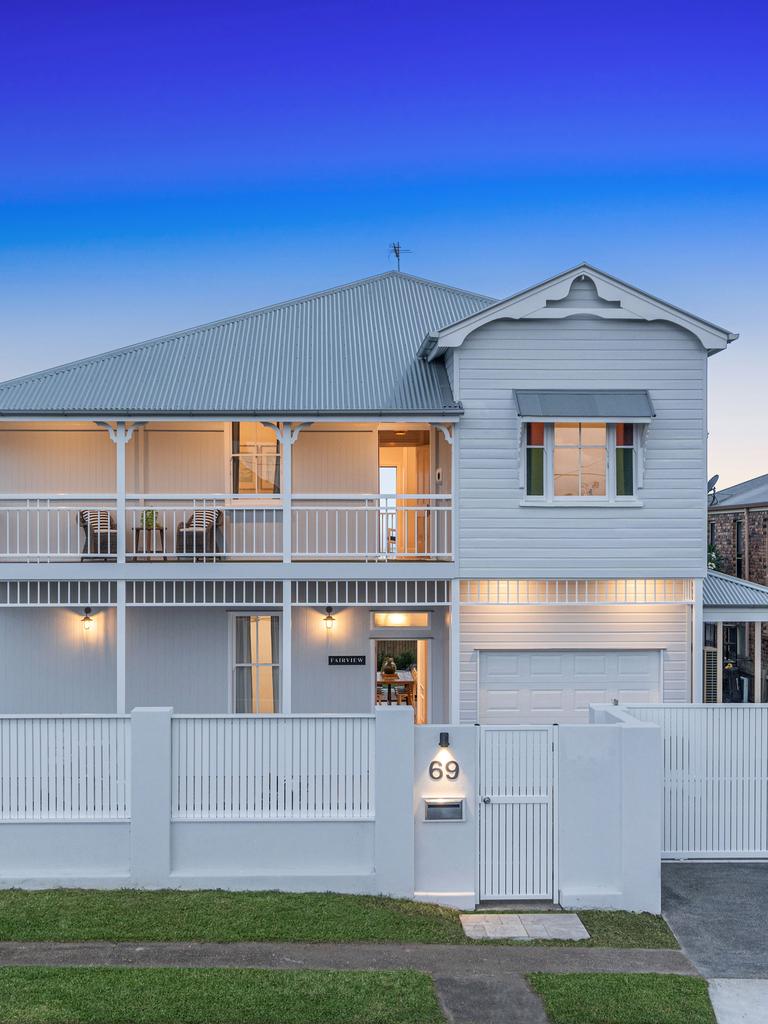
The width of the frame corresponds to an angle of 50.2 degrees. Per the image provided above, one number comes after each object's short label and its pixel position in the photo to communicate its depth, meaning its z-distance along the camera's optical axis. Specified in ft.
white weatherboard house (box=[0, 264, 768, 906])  42.34
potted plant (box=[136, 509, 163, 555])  43.52
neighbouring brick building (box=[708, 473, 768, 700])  90.22
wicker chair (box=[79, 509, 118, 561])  43.04
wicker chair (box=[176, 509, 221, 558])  43.21
